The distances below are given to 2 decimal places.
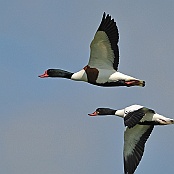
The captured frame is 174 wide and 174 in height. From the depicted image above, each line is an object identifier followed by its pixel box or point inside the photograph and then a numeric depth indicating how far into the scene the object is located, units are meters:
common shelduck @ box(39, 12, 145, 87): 26.12
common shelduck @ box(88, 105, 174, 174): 27.17
